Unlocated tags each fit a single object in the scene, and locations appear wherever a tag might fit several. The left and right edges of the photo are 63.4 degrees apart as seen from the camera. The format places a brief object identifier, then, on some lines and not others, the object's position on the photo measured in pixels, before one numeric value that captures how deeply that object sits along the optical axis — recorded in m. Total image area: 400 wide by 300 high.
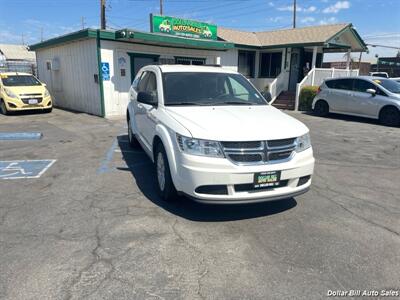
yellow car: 13.06
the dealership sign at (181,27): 15.09
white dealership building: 12.82
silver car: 11.53
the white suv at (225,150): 3.60
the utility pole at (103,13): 23.52
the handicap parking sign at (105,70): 12.50
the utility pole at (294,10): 38.23
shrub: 15.59
